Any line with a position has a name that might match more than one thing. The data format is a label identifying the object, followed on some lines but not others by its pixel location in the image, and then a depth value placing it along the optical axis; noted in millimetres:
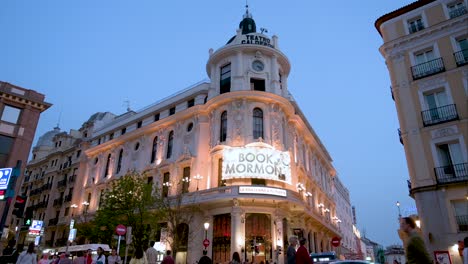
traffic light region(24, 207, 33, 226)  15227
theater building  26906
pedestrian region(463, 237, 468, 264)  8564
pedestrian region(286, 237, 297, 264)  9230
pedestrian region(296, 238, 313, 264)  8375
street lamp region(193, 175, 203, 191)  29947
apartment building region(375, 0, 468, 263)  18156
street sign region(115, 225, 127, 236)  17844
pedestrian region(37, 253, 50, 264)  12983
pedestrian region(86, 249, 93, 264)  15767
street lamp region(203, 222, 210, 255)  25781
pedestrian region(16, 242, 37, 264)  11062
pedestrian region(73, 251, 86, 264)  13804
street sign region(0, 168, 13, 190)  16738
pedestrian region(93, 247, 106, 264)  13832
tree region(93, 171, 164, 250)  27328
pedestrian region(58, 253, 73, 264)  12671
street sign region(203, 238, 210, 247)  25181
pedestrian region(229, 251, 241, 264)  9645
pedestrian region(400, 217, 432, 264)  5441
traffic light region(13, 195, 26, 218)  13736
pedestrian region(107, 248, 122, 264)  13338
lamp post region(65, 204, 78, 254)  41462
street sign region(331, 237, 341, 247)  22748
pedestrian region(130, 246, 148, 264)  11586
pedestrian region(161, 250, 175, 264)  10586
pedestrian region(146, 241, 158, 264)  12586
